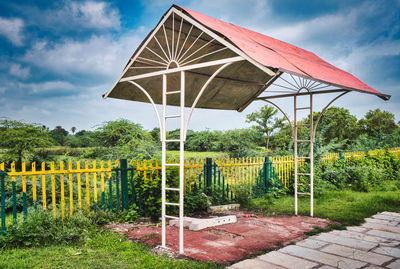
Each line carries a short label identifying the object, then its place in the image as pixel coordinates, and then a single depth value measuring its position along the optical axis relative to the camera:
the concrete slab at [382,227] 5.86
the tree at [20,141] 10.77
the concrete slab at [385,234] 5.38
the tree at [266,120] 27.66
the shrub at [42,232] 4.83
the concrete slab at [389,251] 4.46
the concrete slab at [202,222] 5.84
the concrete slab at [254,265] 3.94
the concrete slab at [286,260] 3.98
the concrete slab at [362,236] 5.14
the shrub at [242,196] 8.40
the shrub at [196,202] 7.21
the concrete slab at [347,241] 4.84
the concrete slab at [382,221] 6.41
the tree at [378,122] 38.09
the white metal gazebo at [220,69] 4.54
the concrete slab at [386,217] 6.78
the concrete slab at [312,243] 4.82
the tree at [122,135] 11.51
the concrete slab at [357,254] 4.20
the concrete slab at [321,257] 4.04
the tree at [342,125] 34.78
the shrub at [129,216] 6.31
